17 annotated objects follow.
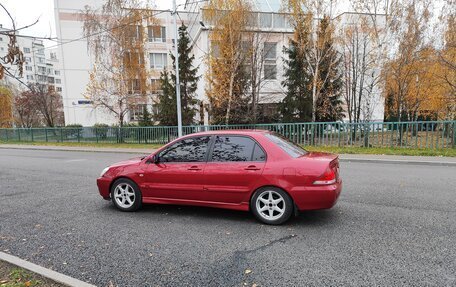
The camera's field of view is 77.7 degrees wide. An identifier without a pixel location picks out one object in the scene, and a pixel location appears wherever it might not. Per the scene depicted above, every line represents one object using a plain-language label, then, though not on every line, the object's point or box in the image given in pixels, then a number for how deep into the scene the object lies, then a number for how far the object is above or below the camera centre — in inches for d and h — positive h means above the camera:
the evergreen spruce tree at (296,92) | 832.9 +84.3
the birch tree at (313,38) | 723.4 +217.3
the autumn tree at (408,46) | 650.2 +167.5
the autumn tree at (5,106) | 1485.0 +108.4
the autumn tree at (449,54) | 589.3 +142.4
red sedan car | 170.2 -35.5
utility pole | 612.1 +80.6
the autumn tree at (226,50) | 768.9 +197.3
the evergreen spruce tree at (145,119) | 1010.1 +14.6
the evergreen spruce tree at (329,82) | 733.3 +112.7
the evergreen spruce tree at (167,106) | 875.4 +52.8
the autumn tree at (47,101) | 1354.6 +129.3
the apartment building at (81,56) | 1178.4 +331.6
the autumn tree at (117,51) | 893.2 +235.2
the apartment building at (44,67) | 2833.7 +678.2
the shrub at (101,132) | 878.4 -25.1
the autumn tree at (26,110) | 1562.5 +89.3
